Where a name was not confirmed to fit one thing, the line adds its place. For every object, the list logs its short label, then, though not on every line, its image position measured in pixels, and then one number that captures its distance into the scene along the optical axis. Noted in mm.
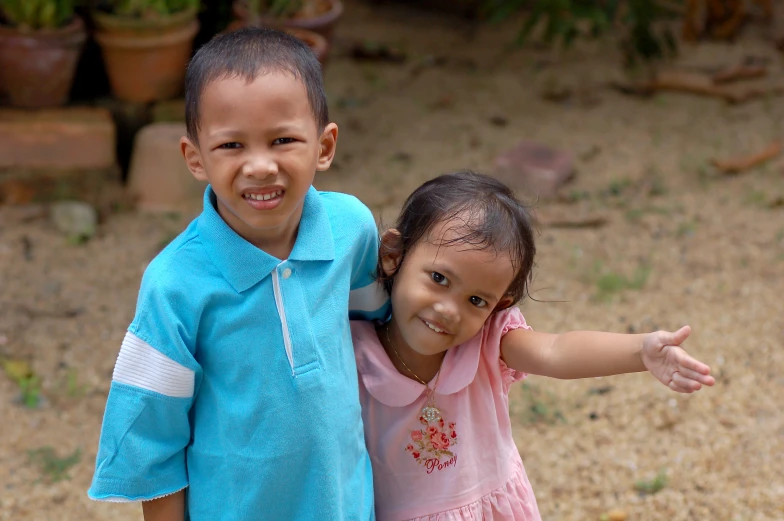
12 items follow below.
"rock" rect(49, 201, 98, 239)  3850
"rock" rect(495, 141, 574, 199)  4211
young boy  1400
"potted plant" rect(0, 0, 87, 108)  3914
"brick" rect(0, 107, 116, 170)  3938
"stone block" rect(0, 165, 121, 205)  3959
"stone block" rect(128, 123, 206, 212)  4023
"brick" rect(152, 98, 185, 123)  4250
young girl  1606
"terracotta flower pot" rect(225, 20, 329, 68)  4305
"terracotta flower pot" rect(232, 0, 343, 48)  4461
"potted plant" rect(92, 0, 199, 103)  4070
